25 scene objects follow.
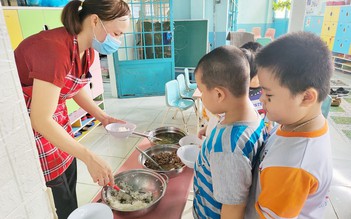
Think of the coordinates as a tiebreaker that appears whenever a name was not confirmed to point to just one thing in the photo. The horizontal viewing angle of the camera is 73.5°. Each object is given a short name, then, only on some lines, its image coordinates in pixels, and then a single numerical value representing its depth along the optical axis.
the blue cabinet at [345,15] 5.59
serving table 0.94
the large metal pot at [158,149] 1.31
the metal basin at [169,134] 1.54
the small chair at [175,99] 3.04
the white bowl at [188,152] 1.24
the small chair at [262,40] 6.29
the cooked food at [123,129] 1.34
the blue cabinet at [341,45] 5.91
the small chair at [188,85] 3.82
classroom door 4.52
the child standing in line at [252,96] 1.35
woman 0.90
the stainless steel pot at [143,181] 1.06
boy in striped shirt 0.72
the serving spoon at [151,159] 1.24
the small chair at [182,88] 3.49
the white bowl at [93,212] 0.88
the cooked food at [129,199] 0.98
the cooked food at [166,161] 1.26
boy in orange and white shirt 0.60
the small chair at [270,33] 7.94
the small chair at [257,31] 8.20
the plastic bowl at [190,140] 1.41
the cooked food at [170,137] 1.53
